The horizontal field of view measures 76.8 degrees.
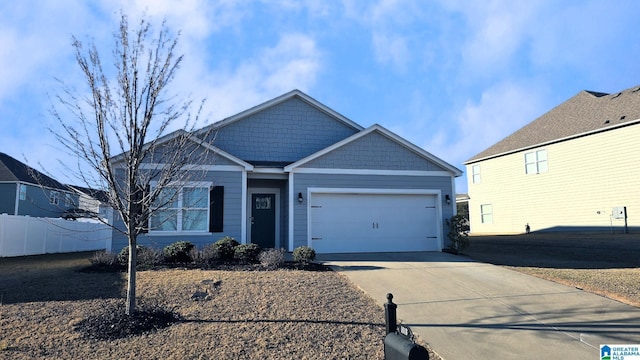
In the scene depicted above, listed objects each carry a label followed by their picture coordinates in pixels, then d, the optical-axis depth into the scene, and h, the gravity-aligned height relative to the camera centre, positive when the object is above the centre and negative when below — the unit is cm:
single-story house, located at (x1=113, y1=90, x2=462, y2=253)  1241 +94
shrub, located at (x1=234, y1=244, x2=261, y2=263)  1057 -77
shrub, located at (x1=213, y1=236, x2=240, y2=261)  1083 -70
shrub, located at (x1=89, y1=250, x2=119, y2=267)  1024 -90
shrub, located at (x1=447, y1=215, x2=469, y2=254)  1339 -40
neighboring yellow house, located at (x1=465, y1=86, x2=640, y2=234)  1742 +255
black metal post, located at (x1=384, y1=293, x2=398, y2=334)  458 -106
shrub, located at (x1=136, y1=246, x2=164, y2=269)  1027 -86
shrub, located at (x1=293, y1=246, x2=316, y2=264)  1027 -81
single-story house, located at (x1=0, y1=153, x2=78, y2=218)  2641 +239
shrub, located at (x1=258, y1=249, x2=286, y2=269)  998 -89
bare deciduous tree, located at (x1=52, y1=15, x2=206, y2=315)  595 +114
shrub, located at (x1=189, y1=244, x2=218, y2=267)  1050 -84
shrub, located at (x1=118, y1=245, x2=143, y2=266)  1025 -84
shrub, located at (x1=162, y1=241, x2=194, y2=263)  1054 -74
